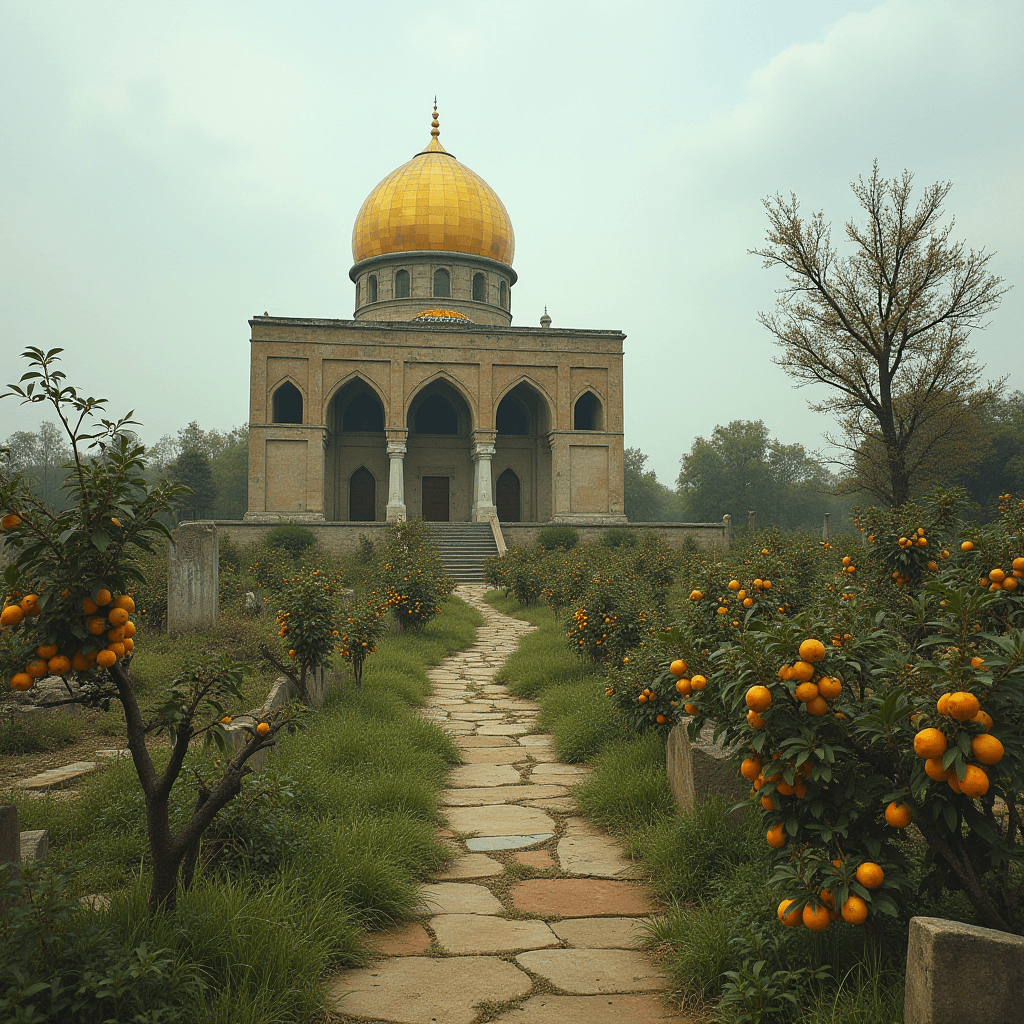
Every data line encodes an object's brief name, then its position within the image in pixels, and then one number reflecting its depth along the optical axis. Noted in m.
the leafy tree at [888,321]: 15.66
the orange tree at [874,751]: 2.03
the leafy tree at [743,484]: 51.06
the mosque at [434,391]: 26.14
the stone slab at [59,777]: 4.48
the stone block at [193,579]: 9.30
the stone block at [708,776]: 3.71
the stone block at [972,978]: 1.98
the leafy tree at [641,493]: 56.81
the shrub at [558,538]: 24.05
